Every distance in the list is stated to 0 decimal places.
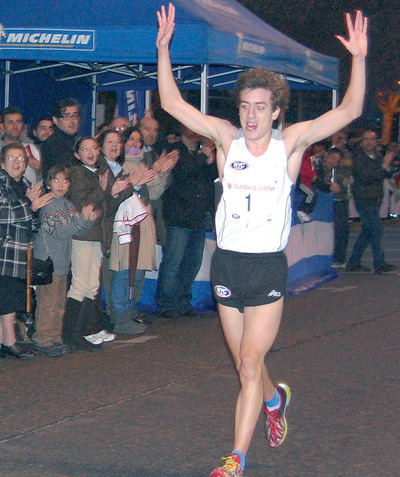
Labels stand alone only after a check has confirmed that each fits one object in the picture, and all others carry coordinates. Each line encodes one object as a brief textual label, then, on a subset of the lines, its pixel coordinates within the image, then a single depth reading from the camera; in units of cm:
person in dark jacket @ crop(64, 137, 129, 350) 816
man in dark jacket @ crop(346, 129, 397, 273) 1378
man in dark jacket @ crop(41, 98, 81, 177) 891
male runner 488
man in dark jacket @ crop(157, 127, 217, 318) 977
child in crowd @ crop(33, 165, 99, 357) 788
